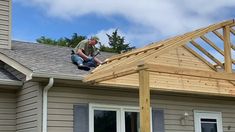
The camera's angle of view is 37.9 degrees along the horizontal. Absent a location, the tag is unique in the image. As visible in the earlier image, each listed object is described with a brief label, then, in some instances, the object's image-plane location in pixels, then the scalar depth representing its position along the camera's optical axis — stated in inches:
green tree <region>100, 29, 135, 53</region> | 1164.1
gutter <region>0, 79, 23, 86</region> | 284.0
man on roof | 321.8
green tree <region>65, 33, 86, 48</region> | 1135.1
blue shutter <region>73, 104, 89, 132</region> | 285.4
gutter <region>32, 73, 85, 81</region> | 261.5
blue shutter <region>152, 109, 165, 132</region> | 322.7
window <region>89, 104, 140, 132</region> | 293.7
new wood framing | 234.6
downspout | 268.5
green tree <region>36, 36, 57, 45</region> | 1153.8
